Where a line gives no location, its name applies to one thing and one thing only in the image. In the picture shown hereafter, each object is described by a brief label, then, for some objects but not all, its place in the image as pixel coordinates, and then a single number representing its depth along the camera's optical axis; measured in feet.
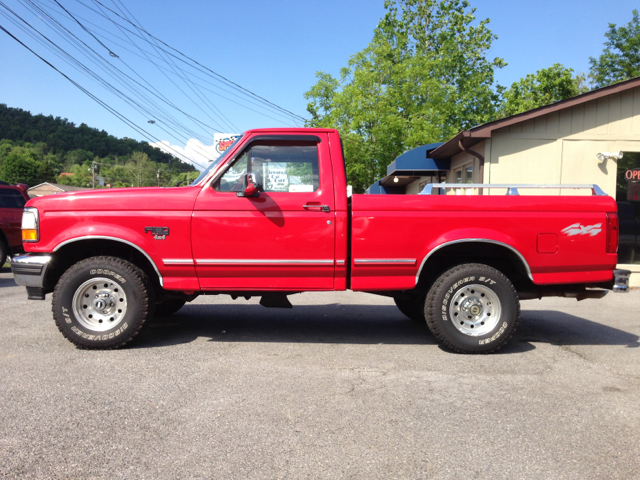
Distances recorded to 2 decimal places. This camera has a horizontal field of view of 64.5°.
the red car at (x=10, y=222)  38.96
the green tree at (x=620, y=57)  122.93
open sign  36.99
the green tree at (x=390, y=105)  80.43
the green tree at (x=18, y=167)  327.67
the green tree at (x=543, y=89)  109.60
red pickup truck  15.83
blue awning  46.57
